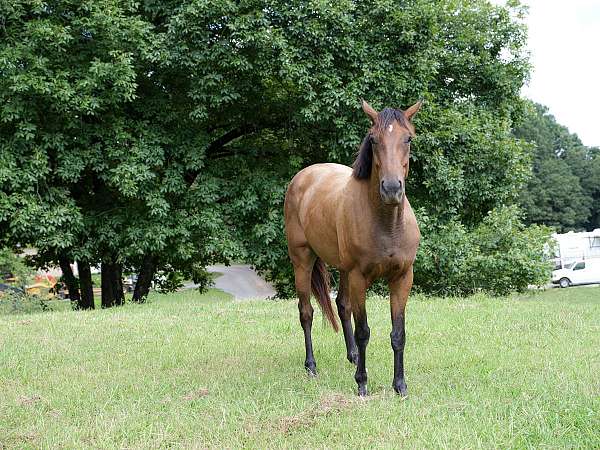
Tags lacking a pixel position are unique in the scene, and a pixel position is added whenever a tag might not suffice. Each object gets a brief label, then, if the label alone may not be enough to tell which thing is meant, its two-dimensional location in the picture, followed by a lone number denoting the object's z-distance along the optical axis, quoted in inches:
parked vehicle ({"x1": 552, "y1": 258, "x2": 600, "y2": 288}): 1336.1
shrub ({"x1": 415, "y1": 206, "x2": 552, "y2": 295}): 561.6
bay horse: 177.0
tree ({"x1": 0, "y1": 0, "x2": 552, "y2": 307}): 494.6
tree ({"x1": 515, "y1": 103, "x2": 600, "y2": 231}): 2354.8
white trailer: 1487.5
